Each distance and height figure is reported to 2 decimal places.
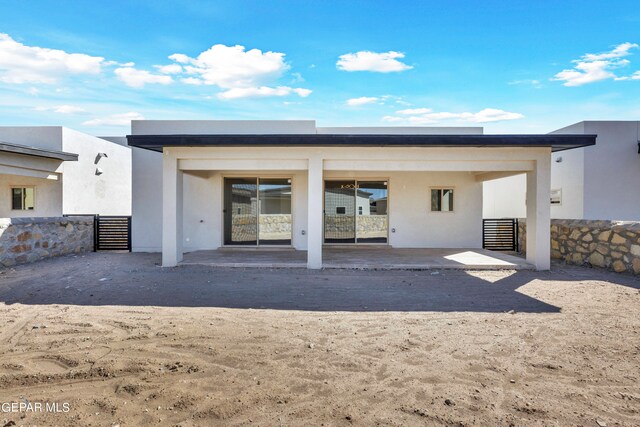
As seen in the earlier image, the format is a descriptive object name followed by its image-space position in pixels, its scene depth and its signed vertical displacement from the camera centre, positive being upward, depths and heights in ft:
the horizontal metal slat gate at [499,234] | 43.42 -2.68
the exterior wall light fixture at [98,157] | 55.24 +7.62
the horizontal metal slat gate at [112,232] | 42.68 -2.53
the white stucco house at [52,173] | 44.14 +4.57
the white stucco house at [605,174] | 42.68 +4.22
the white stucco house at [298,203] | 41.37 +0.74
